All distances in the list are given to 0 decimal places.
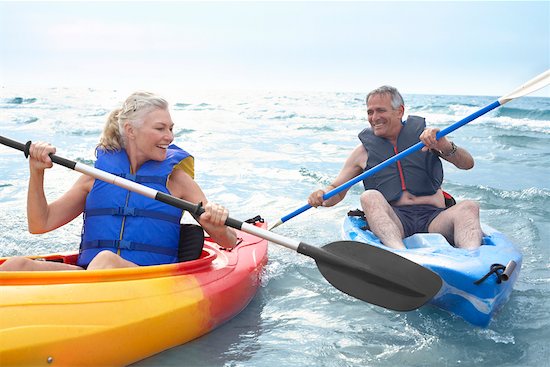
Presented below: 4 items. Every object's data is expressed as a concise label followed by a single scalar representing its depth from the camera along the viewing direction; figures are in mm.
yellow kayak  2264
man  3594
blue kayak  2867
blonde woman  2803
